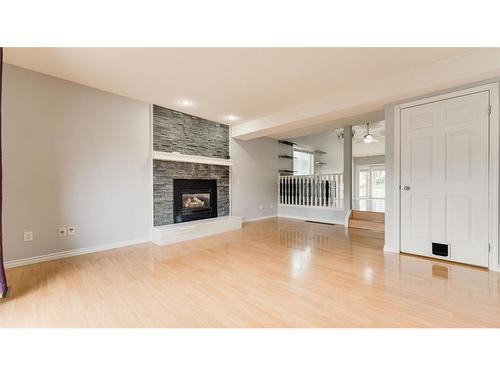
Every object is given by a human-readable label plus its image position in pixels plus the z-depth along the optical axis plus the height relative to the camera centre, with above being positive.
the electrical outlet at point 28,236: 2.65 -0.63
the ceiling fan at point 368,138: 5.51 +1.20
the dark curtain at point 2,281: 1.85 -0.83
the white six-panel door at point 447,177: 2.52 +0.09
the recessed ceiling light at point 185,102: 3.67 +1.45
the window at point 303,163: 8.16 +0.88
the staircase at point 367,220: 4.68 -0.82
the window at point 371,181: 9.21 +0.15
